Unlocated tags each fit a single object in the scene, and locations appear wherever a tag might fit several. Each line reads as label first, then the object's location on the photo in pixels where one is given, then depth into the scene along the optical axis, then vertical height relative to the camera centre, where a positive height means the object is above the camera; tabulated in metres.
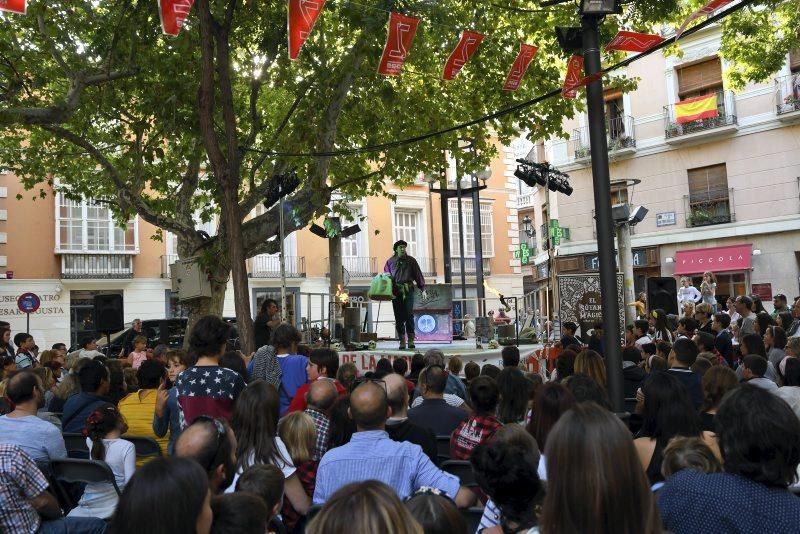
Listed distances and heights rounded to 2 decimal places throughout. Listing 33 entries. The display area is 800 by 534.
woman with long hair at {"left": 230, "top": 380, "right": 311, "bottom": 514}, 3.75 -0.66
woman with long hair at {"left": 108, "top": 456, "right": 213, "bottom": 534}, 2.02 -0.52
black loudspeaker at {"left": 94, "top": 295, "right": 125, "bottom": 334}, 15.75 +0.01
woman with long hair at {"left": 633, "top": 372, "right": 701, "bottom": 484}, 3.61 -0.63
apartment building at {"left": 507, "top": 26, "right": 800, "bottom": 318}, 22.25 +3.66
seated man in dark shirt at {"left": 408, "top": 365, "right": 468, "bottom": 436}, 5.15 -0.77
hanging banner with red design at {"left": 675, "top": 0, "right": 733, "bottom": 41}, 6.26 +2.36
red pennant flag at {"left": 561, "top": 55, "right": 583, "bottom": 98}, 8.28 +2.53
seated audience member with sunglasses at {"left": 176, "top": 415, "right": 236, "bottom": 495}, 3.03 -0.56
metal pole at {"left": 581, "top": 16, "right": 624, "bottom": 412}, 5.84 +0.50
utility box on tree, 13.05 +0.54
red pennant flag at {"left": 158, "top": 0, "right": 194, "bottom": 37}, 7.07 +2.83
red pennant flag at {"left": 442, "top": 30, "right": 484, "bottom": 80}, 8.89 +3.01
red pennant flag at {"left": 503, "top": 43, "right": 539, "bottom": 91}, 9.45 +2.98
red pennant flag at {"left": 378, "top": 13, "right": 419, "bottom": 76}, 8.66 +3.04
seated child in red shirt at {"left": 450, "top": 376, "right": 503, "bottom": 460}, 4.36 -0.74
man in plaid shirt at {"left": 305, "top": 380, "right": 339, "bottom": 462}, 4.66 -0.60
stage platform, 11.80 -0.87
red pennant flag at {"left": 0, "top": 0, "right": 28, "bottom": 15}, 6.68 +2.80
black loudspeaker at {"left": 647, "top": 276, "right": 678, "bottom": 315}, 14.91 -0.04
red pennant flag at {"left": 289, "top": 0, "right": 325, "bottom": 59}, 7.72 +2.98
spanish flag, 23.30 +5.70
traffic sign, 17.58 +0.35
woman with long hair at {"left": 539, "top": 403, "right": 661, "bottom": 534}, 1.95 -0.50
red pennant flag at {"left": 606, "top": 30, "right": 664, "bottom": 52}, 7.60 +2.56
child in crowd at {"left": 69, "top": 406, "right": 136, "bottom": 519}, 4.05 -0.79
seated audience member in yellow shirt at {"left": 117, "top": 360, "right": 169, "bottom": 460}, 5.20 -0.64
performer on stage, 12.77 +0.47
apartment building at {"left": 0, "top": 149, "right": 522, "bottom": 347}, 25.05 +1.95
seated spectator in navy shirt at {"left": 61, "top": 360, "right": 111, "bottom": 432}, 5.19 -0.58
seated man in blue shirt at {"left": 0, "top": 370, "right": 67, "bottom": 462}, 4.19 -0.62
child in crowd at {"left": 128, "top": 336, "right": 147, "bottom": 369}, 11.59 -0.62
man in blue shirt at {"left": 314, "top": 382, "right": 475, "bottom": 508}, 3.40 -0.75
